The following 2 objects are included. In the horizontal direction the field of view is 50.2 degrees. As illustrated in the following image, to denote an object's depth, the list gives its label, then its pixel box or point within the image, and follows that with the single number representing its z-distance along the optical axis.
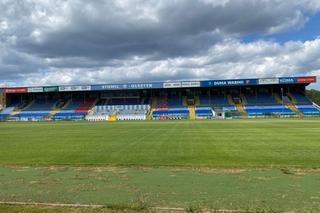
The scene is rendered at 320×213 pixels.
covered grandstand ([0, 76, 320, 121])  88.25
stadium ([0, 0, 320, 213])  7.02
